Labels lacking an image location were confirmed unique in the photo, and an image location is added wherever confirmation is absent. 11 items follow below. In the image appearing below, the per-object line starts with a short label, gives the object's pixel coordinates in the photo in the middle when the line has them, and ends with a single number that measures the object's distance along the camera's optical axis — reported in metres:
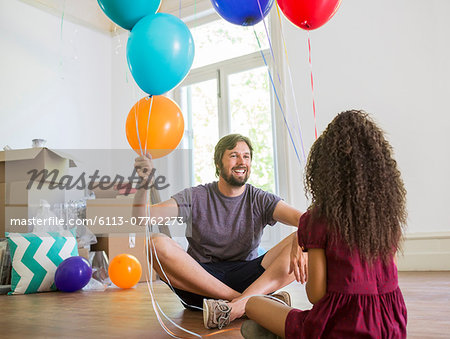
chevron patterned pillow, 2.54
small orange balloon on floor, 2.61
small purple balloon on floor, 2.54
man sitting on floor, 1.52
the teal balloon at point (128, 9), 1.46
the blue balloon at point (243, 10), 1.57
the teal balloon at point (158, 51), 1.42
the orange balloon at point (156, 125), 1.59
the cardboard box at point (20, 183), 2.84
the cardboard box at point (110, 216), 3.19
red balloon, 1.53
